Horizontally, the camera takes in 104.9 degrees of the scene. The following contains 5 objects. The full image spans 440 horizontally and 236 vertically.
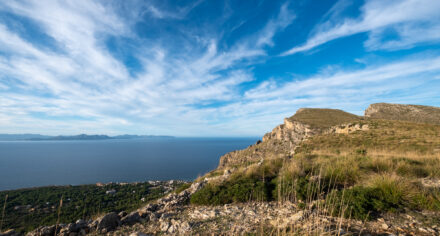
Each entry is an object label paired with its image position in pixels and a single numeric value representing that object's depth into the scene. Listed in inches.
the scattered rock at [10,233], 161.8
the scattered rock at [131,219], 182.4
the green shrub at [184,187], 382.1
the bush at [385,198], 159.0
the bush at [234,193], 230.2
